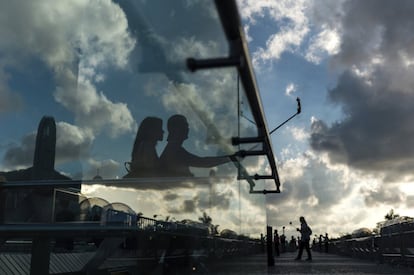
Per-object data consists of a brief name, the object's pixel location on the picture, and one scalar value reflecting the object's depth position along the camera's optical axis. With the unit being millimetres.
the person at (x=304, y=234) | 13289
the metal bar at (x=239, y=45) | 1666
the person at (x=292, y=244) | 31059
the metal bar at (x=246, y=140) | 3162
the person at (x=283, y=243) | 26252
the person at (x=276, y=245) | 16281
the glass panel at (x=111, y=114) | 2064
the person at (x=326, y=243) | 24125
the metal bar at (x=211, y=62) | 1822
